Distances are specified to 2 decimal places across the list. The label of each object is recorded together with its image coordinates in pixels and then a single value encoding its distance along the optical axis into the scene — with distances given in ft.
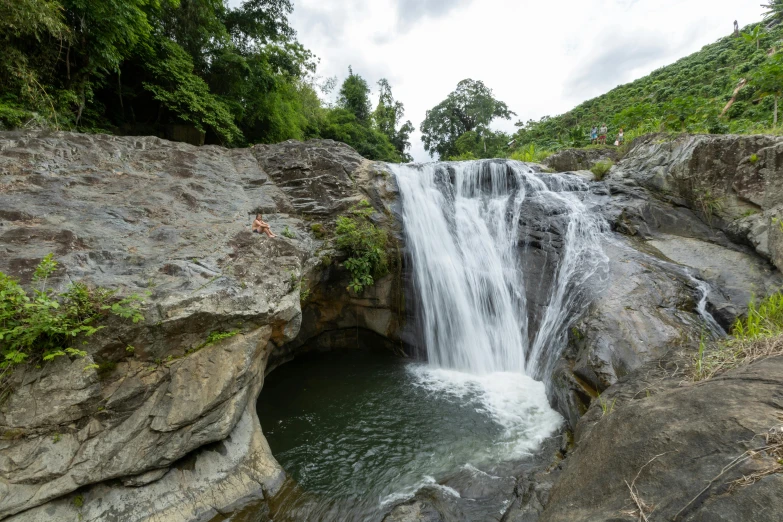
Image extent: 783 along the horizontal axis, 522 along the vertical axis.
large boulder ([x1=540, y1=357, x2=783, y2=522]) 4.91
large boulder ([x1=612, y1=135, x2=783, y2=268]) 22.86
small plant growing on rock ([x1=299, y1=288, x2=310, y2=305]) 23.57
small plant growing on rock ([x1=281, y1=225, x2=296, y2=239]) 24.48
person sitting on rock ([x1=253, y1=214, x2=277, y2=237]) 21.68
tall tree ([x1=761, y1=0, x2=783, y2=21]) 86.60
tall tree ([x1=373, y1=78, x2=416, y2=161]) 109.81
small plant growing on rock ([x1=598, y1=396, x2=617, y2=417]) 12.17
